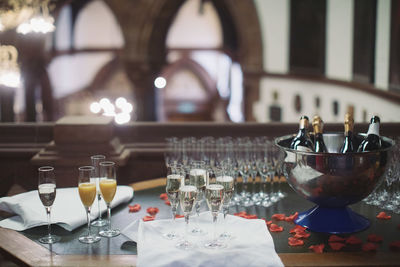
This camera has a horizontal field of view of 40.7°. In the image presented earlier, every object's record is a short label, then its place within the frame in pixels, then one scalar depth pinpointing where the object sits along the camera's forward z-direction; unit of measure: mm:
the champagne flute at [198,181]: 2196
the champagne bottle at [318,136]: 2515
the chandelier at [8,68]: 8930
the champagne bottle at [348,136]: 2456
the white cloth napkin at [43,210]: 2287
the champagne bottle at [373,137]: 2521
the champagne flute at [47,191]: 2129
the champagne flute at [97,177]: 2322
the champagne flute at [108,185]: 2230
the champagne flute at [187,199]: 2029
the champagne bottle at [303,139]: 2553
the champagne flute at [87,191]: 2162
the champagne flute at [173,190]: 2121
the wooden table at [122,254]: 1940
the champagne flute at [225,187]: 2119
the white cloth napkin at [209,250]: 1890
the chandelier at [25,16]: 8180
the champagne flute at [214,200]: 2025
